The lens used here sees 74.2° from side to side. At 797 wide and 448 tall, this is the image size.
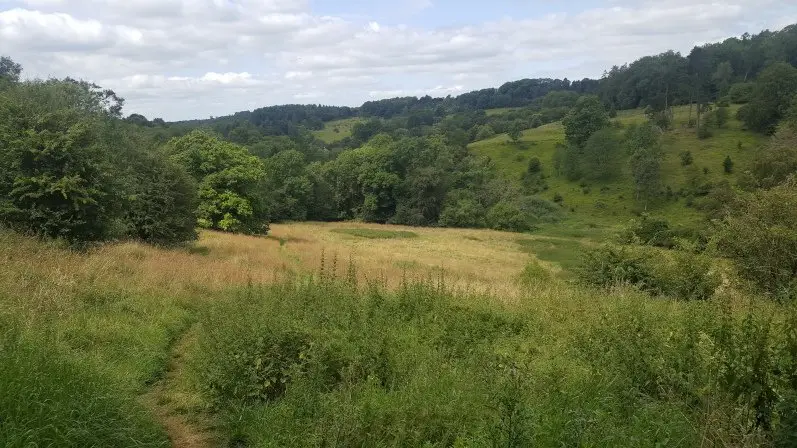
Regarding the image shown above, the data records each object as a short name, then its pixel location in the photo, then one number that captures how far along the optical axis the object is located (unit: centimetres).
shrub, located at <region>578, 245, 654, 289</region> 1612
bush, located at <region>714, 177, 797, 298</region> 1332
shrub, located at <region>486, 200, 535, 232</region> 6130
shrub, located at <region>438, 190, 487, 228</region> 6184
